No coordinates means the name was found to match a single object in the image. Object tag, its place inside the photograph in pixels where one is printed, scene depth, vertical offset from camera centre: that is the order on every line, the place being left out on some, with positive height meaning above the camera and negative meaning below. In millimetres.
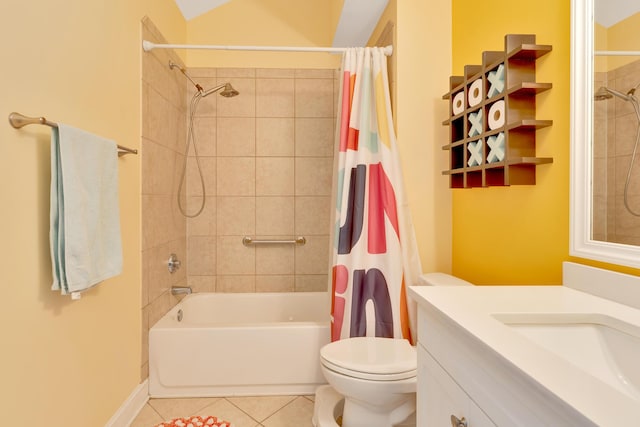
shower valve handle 2393 -349
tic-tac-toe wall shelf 1342 +380
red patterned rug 1691 -995
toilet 1440 -674
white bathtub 2033 -828
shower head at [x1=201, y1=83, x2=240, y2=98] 2515 +833
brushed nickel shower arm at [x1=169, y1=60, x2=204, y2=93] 2412 +968
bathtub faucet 2424 -526
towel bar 1074 +273
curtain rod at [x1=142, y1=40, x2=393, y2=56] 2068 +926
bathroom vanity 526 -269
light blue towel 1198 +4
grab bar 2850 -241
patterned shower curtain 1932 -134
